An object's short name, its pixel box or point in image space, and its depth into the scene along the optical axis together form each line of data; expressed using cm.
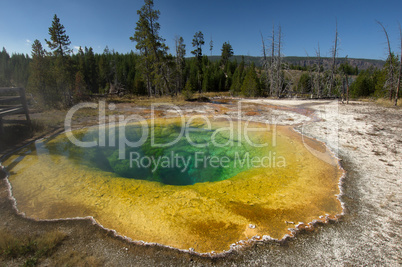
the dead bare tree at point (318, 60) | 2788
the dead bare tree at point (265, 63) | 2949
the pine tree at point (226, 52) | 6619
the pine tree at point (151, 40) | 2523
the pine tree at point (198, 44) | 5072
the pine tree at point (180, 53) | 3469
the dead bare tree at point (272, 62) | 2783
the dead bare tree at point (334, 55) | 2516
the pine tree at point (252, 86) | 3234
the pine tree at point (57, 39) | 2593
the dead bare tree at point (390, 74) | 1755
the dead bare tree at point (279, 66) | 2759
